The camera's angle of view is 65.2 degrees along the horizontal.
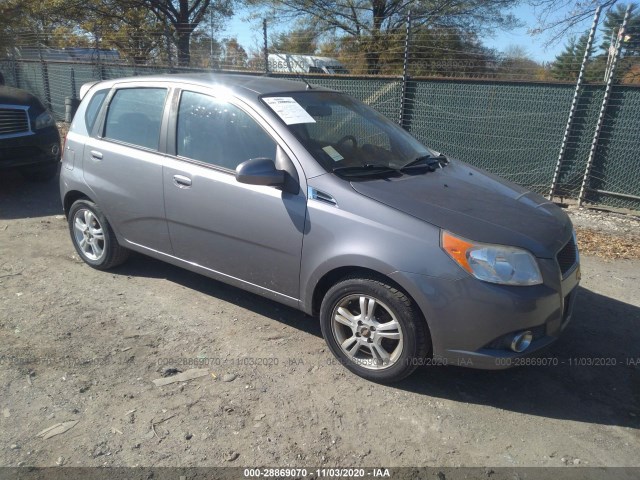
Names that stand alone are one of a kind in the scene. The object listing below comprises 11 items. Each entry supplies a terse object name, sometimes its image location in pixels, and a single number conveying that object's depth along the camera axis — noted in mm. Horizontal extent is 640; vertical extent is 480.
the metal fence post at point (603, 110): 6625
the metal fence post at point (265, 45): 9321
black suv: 6680
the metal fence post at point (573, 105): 6715
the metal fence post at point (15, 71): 16094
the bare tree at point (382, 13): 19938
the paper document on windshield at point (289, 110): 3402
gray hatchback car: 2761
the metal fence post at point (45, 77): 14486
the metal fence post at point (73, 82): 13469
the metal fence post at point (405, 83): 7780
